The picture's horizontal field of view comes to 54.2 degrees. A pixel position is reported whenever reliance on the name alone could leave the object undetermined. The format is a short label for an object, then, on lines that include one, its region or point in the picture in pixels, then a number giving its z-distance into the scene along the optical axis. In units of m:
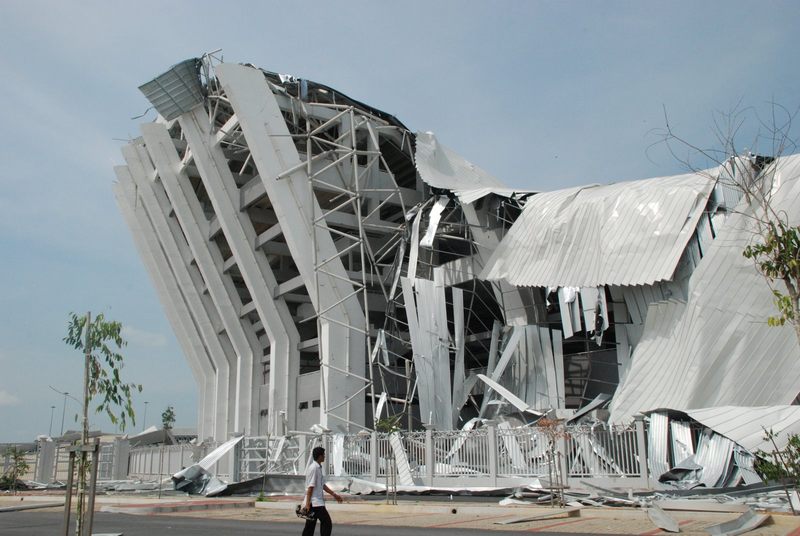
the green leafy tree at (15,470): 28.41
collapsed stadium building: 23.19
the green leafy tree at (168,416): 116.14
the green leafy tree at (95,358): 8.30
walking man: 8.80
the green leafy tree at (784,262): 10.00
